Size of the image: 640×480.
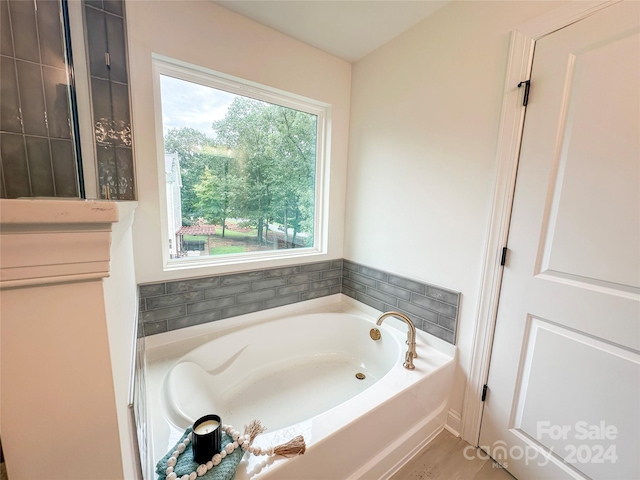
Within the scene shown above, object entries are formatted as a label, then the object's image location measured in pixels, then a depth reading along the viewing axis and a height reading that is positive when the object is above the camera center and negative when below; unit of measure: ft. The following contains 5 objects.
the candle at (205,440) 2.79 -2.63
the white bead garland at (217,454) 2.64 -2.82
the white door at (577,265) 3.23 -0.75
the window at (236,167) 5.28 +0.76
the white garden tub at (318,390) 3.49 -3.49
